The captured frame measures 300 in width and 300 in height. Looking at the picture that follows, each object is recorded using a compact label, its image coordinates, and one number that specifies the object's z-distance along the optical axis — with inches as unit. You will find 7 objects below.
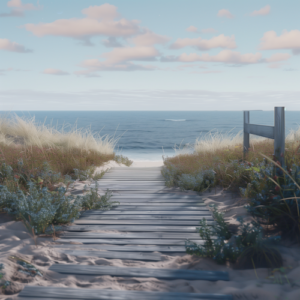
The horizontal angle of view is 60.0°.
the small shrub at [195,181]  175.2
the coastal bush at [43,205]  109.9
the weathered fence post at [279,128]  145.9
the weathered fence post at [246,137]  219.0
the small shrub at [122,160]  343.0
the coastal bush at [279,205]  97.5
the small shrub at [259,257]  81.1
